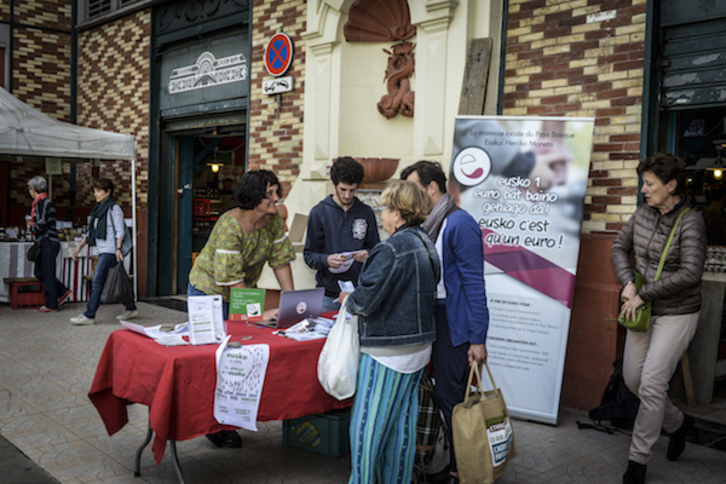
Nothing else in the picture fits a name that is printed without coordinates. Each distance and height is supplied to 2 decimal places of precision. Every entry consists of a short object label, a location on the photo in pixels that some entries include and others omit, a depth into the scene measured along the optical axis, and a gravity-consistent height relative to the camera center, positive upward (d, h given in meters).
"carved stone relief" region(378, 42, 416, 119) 6.95 +1.25
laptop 3.70 -0.65
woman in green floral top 3.93 -0.32
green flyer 3.63 -0.62
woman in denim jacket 3.05 -0.59
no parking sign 7.97 +1.72
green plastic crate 3.93 -1.47
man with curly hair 4.58 -0.28
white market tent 8.74 +0.63
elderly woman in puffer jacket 3.85 -0.55
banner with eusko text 4.86 -0.25
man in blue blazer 3.43 -0.55
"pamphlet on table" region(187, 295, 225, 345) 3.35 -0.67
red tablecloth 3.10 -0.98
